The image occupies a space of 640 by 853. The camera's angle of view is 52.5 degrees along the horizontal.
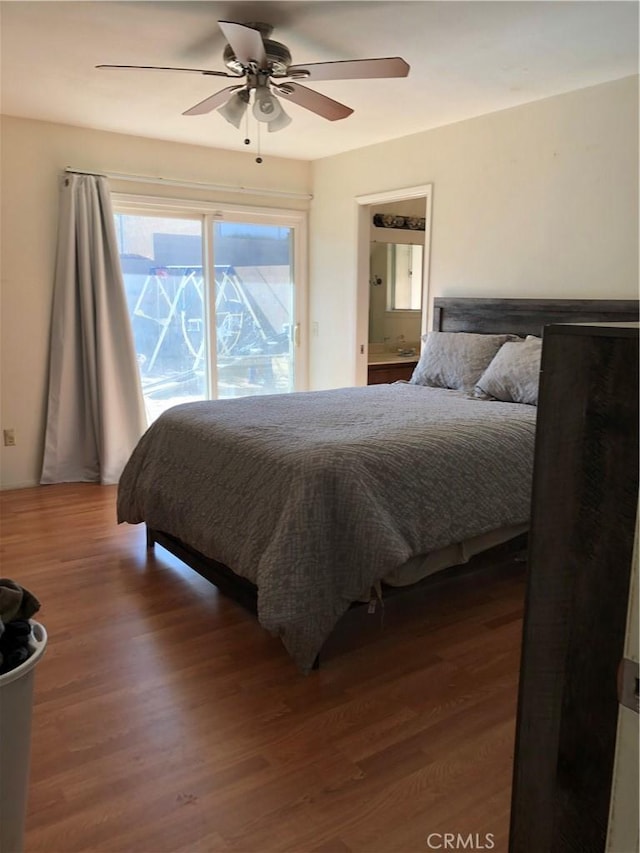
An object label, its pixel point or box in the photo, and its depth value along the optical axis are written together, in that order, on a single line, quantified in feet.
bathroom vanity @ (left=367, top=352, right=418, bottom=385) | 18.02
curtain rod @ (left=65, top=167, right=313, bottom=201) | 14.97
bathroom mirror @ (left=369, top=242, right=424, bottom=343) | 19.85
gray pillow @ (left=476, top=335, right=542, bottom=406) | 11.32
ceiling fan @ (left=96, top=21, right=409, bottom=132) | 8.20
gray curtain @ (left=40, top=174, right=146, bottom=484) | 14.47
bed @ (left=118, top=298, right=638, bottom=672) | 7.36
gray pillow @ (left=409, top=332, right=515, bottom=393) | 12.89
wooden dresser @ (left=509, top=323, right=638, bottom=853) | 2.70
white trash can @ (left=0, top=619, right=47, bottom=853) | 4.36
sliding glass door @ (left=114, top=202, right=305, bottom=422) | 16.37
